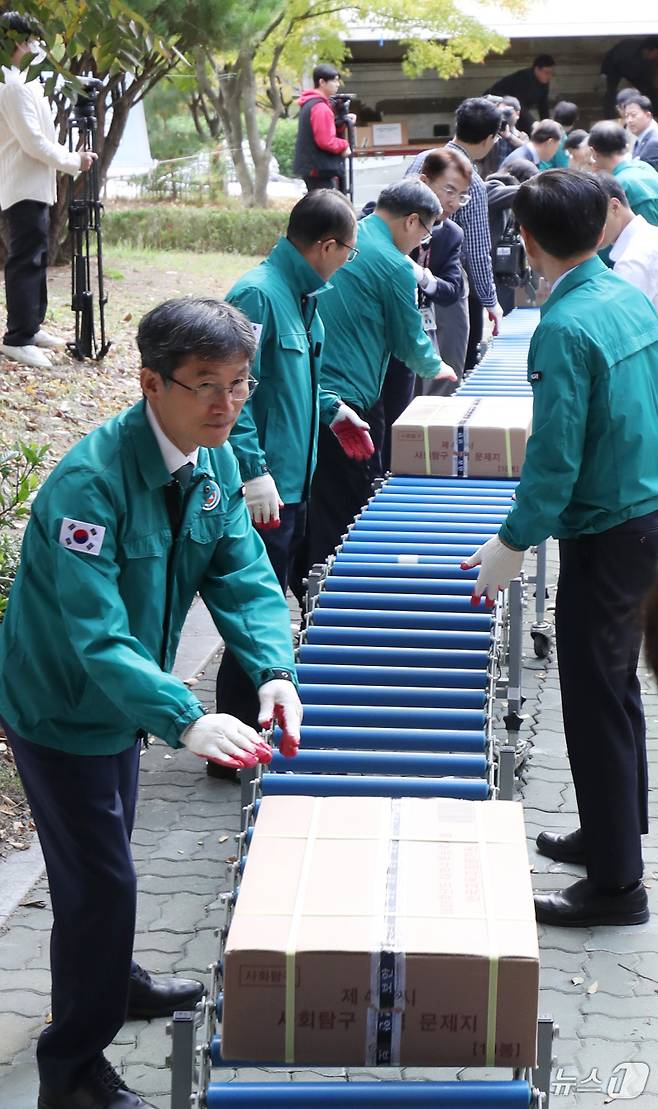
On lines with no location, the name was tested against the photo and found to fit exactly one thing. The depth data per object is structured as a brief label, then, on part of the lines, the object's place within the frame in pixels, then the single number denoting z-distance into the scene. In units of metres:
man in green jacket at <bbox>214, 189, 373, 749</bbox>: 4.73
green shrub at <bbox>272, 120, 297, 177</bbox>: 29.66
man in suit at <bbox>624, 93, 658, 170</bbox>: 10.98
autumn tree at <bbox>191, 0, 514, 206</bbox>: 22.47
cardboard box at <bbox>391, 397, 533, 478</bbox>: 5.76
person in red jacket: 15.46
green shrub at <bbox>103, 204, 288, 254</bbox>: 19.06
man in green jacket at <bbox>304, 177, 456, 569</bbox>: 5.93
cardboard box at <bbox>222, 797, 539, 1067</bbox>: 2.29
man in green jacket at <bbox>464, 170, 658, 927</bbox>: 3.67
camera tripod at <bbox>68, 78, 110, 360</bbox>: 9.41
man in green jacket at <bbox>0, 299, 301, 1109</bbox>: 2.63
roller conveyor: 2.26
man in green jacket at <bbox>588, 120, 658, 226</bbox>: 7.22
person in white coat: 9.06
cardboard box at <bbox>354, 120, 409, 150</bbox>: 24.44
